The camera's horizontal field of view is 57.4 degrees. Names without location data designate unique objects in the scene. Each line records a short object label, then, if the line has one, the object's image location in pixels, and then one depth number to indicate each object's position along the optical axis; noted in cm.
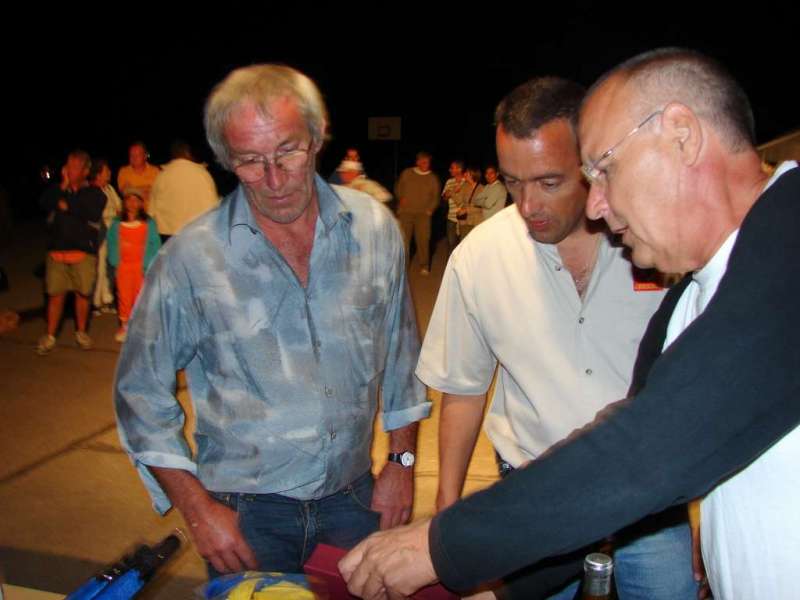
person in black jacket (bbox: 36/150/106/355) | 734
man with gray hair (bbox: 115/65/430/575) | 216
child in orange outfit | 753
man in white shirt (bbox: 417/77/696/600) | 227
